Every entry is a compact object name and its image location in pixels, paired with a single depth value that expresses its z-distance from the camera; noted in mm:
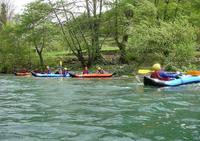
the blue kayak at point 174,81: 17027
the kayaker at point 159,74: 17700
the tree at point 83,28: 32298
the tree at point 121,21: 31989
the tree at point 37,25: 32941
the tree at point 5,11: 47087
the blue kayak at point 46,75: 26033
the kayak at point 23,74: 28691
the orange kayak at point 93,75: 23600
